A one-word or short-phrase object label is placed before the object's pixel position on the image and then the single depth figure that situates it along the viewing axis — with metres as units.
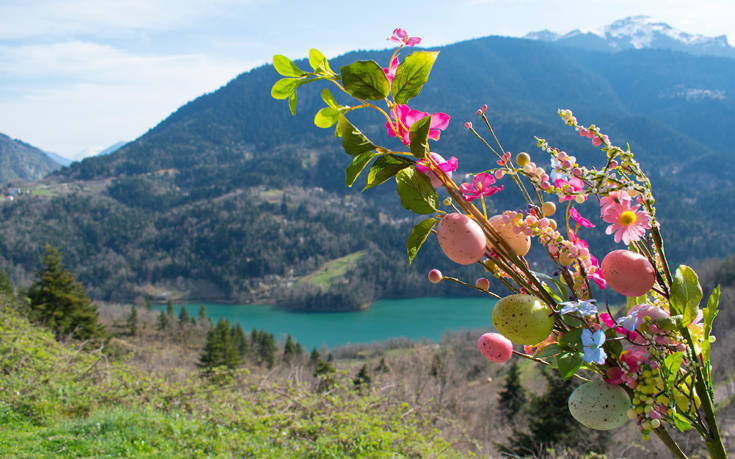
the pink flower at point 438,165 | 0.60
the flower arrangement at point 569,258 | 0.57
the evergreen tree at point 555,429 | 8.02
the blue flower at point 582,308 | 0.51
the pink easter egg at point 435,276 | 0.72
